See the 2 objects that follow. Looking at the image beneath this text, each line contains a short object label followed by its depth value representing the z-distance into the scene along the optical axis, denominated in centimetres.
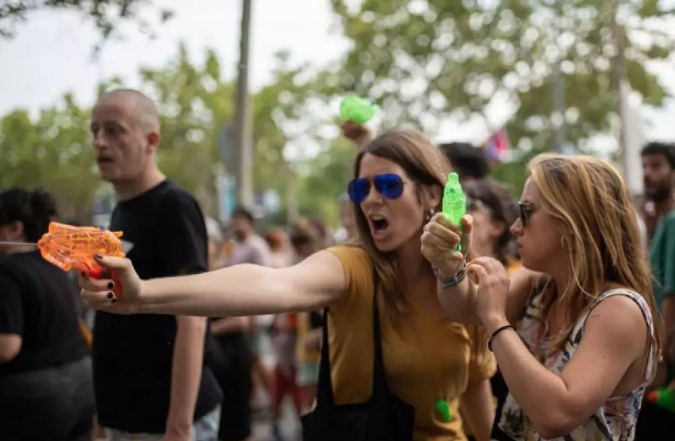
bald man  290
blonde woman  205
